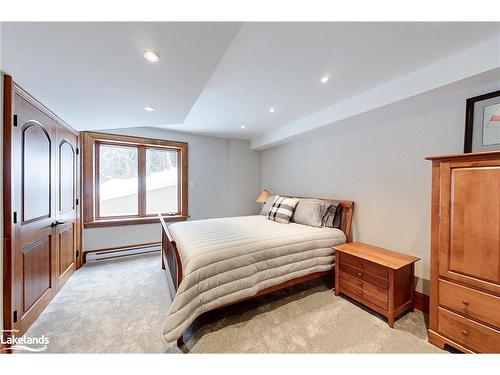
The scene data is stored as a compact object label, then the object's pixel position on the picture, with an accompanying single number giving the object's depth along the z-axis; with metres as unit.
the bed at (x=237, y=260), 1.58
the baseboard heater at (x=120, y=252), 3.32
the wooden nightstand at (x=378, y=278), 1.84
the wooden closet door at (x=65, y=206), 2.38
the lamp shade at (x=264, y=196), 4.27
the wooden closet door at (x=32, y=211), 1.60
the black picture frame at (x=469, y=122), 1.75
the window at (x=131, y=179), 3.37
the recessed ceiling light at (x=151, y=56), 1.26
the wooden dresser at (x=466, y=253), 1.31
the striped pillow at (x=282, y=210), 3.09
